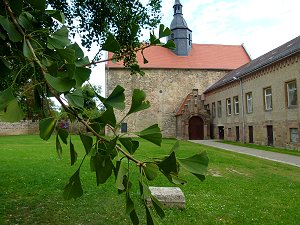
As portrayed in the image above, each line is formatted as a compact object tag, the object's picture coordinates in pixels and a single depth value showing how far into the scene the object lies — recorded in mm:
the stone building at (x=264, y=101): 17906
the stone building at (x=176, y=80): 30380
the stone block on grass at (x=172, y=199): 5828
